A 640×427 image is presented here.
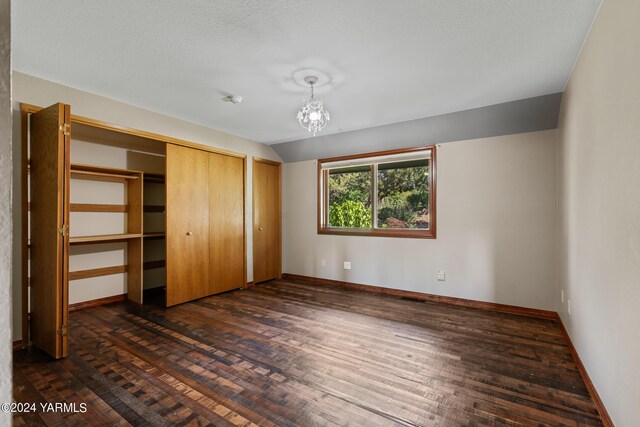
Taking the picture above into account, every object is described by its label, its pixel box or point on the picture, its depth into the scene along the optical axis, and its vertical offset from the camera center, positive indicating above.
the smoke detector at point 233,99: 3.15 +1.23
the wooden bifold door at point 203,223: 3.87 -0.12
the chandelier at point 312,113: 2.80 +0.95
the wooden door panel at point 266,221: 5.09 -0.11
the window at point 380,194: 4.30 +0.32
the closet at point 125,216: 2.62 -0.01
